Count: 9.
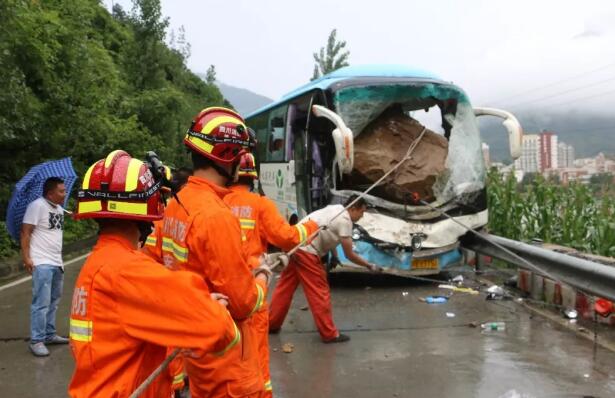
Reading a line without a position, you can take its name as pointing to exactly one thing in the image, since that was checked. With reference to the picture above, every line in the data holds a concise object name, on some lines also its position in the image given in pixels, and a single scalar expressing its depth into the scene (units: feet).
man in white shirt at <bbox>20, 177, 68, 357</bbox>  19.30
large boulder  29.48
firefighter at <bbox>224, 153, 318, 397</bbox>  14.87
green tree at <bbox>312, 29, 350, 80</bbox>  103.60
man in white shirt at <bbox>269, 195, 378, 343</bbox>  20.03
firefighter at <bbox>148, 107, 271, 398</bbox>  8.63
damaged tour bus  29.01
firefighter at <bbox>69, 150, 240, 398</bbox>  6.29
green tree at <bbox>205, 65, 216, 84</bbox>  167.73
